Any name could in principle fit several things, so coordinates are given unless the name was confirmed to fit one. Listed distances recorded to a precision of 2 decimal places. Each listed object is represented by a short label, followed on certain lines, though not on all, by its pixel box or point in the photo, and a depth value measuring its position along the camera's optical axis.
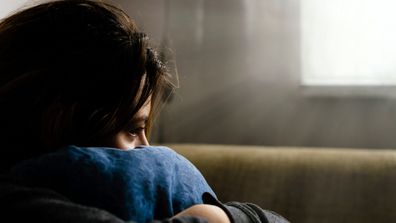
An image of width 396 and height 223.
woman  0.65
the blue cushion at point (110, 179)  0.60
